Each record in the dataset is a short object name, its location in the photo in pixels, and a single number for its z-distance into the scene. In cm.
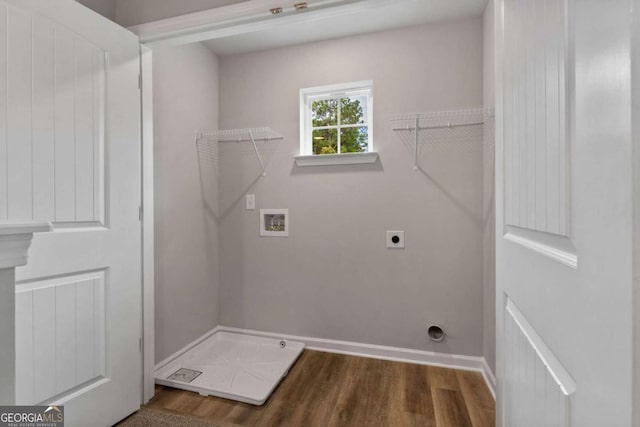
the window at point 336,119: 232
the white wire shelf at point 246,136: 234
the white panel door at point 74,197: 112
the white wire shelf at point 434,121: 200
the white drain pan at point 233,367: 175
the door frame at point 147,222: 165
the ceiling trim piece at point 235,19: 136
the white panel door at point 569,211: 32
